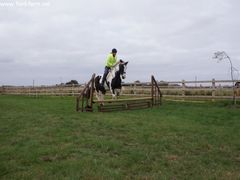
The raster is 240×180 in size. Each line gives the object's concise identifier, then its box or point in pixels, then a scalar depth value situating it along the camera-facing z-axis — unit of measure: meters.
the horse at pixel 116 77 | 13.65
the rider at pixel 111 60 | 13.89
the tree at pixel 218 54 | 19.48
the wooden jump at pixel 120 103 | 12.98
